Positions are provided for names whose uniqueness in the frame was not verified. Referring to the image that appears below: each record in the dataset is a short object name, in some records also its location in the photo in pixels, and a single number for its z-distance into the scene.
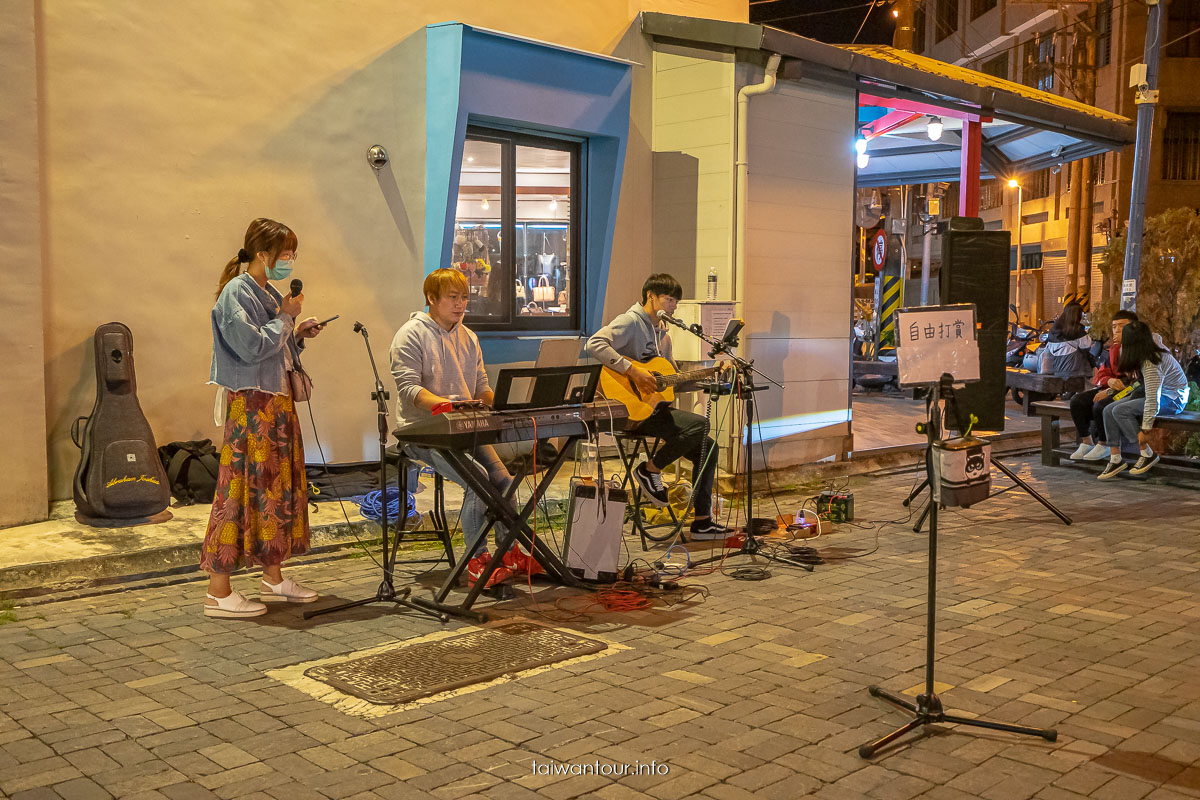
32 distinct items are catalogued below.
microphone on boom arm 7.00
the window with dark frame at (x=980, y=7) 36.06
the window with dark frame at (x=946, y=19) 39.34
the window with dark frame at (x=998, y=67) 34.62
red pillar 12.20
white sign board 4.31
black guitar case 6.73
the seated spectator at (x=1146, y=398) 10.16
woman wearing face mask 5.38
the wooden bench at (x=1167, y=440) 9.99
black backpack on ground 7.36
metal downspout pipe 9.33
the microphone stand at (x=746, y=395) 6.93
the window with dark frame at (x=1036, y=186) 32.44
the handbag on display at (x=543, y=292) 9.60
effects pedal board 8.21
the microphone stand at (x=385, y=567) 5.51
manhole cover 4.51
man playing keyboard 5.87
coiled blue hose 7.26
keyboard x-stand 5.29
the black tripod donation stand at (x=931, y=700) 3.98
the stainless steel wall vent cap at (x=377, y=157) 8.39
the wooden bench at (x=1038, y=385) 15.99
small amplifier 6.26
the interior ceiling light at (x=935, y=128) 12.60
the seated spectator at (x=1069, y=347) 16.38
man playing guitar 7.48
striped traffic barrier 20.97
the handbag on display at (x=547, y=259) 9.58
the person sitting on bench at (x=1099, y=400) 10.47
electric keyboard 5.24
